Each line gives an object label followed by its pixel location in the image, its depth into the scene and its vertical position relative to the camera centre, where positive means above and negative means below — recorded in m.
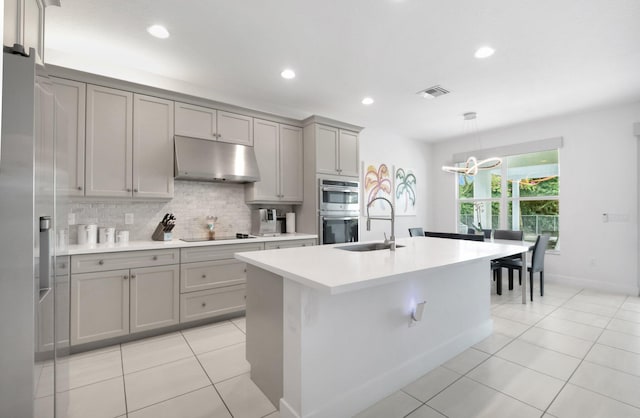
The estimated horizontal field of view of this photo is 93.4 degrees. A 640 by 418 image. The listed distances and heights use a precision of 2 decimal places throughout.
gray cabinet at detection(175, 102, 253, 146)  3.28 +1.02
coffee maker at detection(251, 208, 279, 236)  3.86 -0.13
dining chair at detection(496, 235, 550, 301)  3.96 -0.69
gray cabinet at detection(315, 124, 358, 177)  4.06 +0.86
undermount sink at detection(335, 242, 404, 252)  2.59 -0.31
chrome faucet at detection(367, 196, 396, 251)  2.38 -0.24
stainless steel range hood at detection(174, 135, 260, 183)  3.20 +0.58
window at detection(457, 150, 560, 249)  5.00 +0.26
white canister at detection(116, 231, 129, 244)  3.01 -0.24
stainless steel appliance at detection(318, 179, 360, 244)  4.02 +0.01
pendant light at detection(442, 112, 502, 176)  4.34 +0.67
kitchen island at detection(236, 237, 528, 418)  1.58 -0.69
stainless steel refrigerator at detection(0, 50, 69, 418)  1.07 -0.09
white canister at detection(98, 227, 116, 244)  2.95 -0.22
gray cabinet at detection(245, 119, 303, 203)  3.83 +0.65
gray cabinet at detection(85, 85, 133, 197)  2.79 +0.68
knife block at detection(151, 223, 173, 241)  3.19 -0.24
